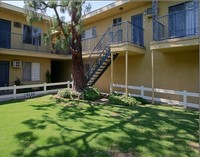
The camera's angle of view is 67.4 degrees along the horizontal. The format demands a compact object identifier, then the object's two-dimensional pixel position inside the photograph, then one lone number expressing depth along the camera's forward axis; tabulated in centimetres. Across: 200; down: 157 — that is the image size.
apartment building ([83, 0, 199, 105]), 874
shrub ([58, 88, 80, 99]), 1039
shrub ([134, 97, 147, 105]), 933
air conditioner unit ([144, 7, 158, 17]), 1033
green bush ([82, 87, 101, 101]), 986
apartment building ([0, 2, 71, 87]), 1272
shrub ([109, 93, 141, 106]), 875
